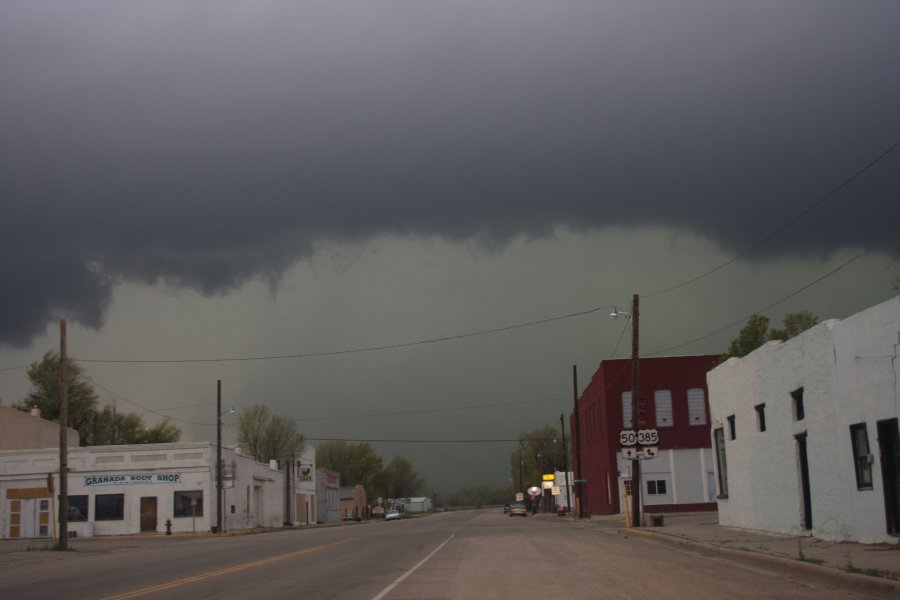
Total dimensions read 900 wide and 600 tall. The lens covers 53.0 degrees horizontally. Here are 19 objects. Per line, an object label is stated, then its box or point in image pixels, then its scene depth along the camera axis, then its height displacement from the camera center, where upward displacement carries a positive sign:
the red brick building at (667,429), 60.91 +0.39
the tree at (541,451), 136.00 -1.80
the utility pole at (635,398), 36.44 +1.51
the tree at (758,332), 57.66 +6.30
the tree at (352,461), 144.14 -2.34
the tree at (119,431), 93.12 +2.43
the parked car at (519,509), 88.56 -6.79
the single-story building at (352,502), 124.39 -7.79
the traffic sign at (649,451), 34.22 -0.59
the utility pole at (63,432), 39.23 +1.04
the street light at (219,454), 56.25 -0.21
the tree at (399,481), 153.27 -6.75
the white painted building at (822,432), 17.89 -0.05
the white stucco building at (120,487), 57.59 -2.17
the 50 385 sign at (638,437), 34.28 -0.07
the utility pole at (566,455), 81.96 -1.55
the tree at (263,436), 95.31 +1.35
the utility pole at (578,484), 61.10 -3.14
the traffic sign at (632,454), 34.38 -0.68
